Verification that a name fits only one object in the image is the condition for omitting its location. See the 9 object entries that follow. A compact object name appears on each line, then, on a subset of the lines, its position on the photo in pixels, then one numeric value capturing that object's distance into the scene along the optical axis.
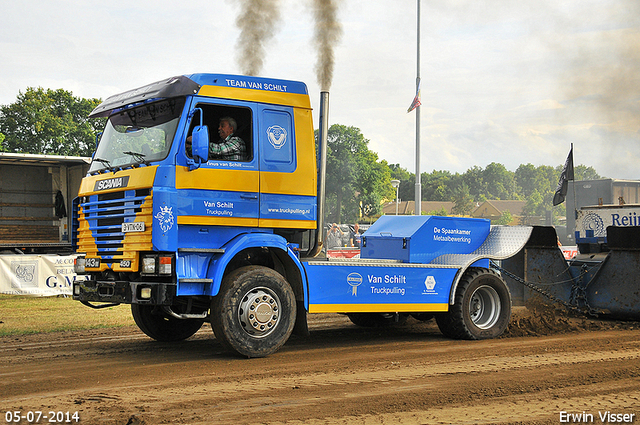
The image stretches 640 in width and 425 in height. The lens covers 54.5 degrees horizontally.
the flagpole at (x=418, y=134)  26.16
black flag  20.31
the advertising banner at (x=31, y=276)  16.92
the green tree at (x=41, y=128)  53.19
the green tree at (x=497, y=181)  158.75
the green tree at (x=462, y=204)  117.25
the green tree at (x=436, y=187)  138.50
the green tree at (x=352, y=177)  83.38
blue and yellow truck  7.35
